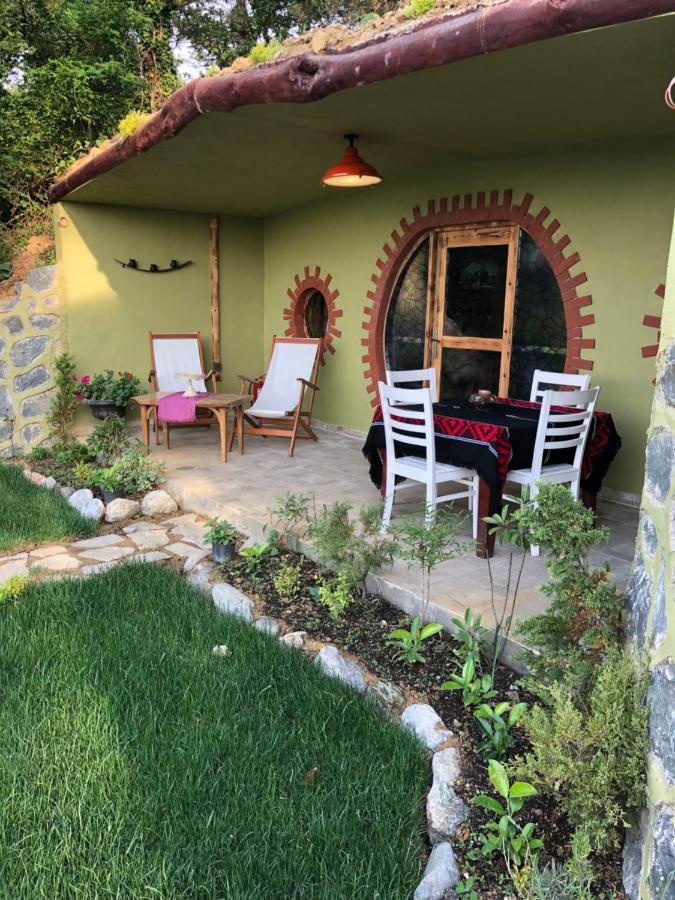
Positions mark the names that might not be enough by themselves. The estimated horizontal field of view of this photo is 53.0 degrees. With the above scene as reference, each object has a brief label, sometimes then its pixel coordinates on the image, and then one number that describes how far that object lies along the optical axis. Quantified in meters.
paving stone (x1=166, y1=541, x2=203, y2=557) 4.07
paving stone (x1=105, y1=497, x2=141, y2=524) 4.66
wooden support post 7.91
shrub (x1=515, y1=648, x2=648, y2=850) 1.61
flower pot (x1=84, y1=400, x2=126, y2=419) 6.89
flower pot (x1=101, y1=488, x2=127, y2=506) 4.86
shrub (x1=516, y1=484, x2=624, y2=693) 1.96
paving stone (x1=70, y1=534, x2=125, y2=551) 4.16
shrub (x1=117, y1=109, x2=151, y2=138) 4.96
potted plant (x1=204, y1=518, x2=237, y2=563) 3.81
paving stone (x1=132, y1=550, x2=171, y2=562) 3.93
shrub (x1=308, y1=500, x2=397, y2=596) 3.17
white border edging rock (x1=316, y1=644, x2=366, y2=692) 2.58
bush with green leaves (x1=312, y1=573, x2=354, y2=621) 3.03
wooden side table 5.69
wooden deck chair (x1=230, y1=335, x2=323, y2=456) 6.76
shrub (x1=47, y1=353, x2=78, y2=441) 6.76
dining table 3.54
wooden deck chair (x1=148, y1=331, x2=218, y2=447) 7.22
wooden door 5.51
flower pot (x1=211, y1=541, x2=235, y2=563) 3.83
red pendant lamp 4.50
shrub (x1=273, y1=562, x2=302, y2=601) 3.33
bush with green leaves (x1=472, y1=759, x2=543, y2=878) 1.76
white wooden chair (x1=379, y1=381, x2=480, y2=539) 3.68
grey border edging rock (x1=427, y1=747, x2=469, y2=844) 1.89
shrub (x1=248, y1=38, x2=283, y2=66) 3.54
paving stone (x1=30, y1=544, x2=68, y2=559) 3.96
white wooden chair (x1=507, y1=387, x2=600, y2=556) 3.48
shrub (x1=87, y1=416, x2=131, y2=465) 5.79
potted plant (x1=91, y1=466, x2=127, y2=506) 4.85
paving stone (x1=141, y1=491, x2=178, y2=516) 4.78
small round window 7.71
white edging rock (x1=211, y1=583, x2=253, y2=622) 3.19
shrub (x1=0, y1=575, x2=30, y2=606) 3.26
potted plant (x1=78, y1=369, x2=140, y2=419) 6.89
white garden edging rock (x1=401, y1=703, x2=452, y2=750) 2.21
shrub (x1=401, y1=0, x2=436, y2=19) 2.89
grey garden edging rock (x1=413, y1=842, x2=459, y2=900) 1.69
